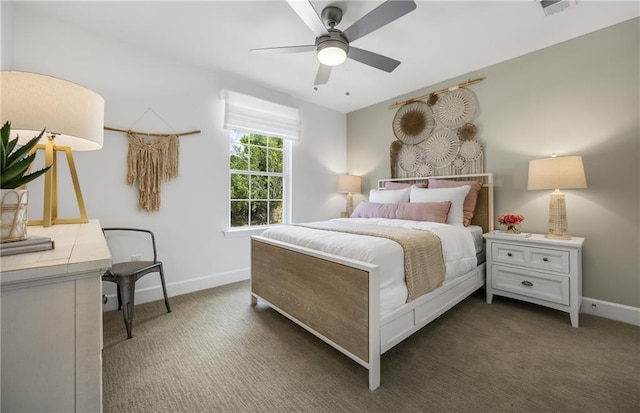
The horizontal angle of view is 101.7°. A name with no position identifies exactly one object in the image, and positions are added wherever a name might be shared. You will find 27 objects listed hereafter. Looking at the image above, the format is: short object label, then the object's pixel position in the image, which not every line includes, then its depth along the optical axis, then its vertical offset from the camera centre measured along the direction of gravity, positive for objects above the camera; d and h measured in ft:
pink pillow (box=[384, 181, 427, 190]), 11.63 +0.93
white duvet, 5.19 -0.96
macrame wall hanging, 8.45 +1.50
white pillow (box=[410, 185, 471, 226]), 8.94 +0.29
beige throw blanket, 5.65 -1.18
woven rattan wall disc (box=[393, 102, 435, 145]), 11.56 +3.82
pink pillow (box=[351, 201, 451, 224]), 8.71 -0.19
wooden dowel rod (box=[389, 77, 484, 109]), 10.16 +4.86
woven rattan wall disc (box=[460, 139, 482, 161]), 10.18 +2.19
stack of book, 2.30 -0.35
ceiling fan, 5.39 +4.14
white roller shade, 10.40 +3.91
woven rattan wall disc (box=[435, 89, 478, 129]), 10.33 +3.99
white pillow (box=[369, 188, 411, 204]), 10.68 +0.41
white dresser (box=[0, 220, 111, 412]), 1.93 -0.98
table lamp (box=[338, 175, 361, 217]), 13.92 +1.18
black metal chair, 6.57 -1.86
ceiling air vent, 6.53 +5.09
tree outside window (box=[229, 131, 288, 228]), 11.21 +1.25
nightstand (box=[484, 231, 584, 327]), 7.00 -1.90
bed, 4.81 -2.06
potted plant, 2.41 +0.21
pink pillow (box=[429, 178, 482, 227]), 9.31 +0.23
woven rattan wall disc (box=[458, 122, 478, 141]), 10.25 +2.95
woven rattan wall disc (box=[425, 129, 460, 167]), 10.82 +2.49
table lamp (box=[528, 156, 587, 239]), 7.20 +0.71
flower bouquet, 8.41 -0.52
